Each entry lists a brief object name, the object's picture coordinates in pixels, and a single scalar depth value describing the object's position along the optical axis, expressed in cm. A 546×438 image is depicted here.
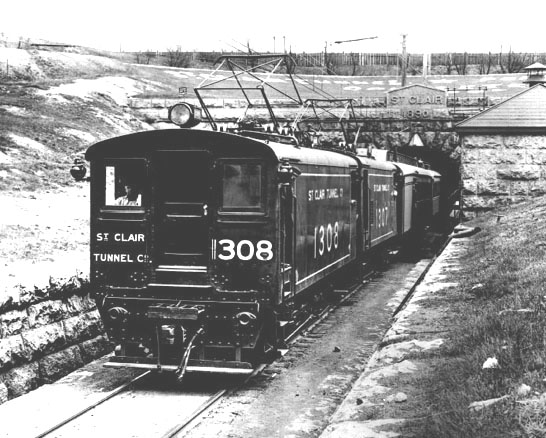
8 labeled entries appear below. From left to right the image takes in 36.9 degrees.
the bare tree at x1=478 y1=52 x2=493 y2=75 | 6900
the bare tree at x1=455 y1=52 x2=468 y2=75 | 6919
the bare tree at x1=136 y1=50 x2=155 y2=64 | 6662
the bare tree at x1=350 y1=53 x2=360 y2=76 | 6850
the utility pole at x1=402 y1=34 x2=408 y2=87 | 4147
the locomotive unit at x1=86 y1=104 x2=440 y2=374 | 980
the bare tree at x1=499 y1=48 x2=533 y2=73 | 6794
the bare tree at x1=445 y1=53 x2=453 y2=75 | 6957
